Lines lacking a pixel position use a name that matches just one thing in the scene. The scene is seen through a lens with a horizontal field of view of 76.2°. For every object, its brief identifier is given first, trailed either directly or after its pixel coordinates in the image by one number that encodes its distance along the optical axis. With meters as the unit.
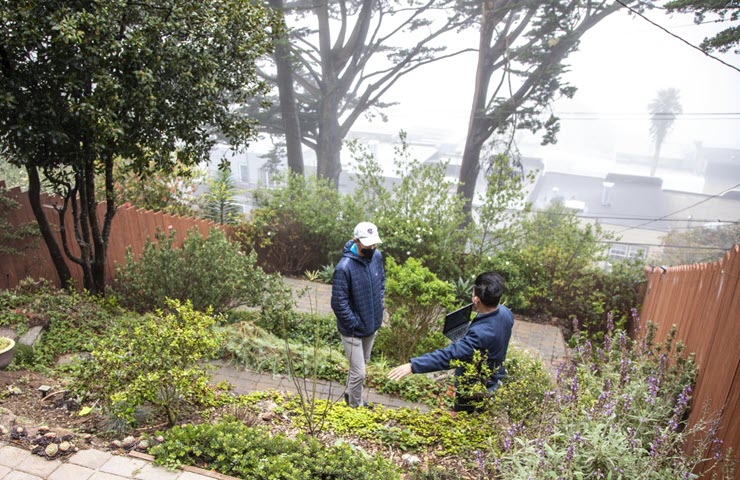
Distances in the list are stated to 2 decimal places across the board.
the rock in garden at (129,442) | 2.94
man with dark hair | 3.11
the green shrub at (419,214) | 8.66
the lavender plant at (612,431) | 2.38
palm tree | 15.88
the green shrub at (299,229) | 9.49
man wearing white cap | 4.08
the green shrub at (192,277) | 5.58
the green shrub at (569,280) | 7.98
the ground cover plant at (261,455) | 2.74
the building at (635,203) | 14.55
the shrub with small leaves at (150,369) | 3.12
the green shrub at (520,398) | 2.94
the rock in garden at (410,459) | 3.08
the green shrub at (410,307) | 5.38
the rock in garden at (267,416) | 3.56
